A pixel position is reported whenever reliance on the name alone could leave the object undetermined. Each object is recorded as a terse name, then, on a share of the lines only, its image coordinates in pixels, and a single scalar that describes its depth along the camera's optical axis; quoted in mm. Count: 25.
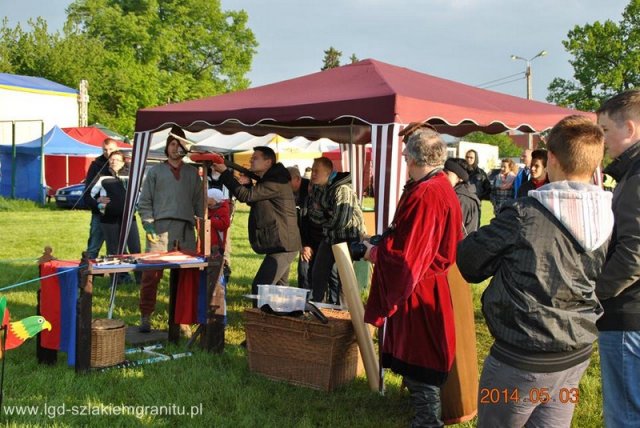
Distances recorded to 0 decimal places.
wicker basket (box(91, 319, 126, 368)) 4688
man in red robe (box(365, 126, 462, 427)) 3330
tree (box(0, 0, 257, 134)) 37969
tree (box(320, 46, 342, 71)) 68688
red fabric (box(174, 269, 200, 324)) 5500
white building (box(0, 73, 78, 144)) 28484
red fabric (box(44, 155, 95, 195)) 22781
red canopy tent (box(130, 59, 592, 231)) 4680
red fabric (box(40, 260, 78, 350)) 4758
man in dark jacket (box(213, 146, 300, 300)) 5359
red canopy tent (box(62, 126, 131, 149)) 23703
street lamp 31198
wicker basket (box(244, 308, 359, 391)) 4438
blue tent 20531
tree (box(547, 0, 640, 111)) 31375
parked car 19016
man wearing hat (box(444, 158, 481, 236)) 5570
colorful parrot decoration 3922
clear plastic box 4594
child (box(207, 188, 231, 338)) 7660
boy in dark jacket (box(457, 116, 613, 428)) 2184
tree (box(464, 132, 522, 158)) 62062
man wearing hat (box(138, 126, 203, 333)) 5805
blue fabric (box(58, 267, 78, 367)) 4641
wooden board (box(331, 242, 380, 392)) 4344
